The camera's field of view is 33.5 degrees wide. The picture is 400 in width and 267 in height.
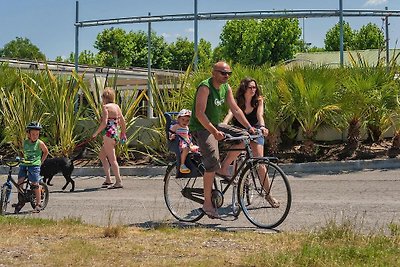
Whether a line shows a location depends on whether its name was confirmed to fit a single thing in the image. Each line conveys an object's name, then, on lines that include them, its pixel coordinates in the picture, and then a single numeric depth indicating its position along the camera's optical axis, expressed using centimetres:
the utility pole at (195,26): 1850
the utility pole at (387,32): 1522
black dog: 1151
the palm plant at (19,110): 1549
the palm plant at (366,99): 1355
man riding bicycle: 742
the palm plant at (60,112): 1502
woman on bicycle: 848
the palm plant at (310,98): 1334
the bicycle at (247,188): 732
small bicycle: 907
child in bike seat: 795
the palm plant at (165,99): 1437
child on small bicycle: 923
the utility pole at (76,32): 1995
